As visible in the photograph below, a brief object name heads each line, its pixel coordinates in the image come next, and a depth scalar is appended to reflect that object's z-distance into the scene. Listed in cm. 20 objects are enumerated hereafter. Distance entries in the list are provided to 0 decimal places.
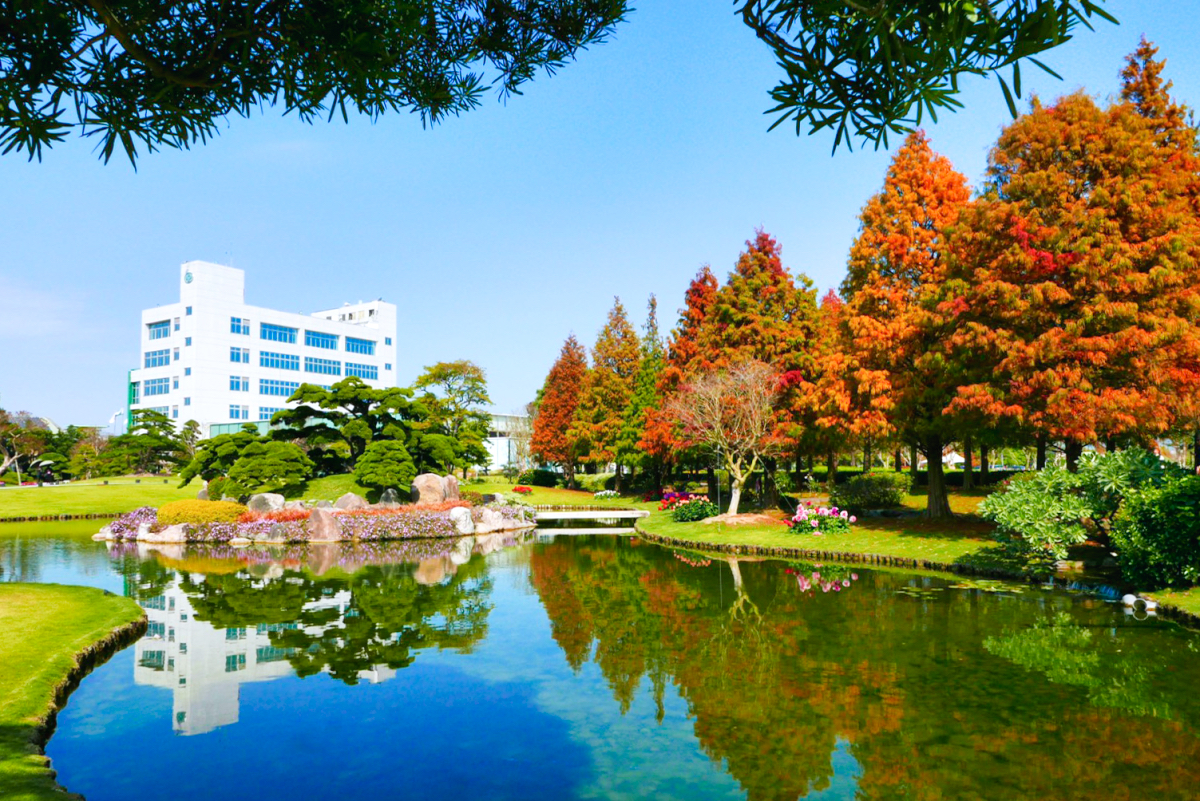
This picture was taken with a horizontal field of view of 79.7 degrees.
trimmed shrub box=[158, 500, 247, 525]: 2309
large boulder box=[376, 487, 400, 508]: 2858
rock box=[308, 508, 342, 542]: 2272
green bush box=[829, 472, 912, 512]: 2461
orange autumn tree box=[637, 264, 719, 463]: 3023
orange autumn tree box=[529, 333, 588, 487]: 4325
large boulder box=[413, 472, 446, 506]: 2919
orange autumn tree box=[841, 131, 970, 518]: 1848
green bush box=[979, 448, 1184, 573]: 1216
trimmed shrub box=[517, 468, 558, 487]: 4865
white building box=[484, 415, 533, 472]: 5756
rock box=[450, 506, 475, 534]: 2533
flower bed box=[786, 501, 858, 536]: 1970
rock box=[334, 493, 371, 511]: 2683
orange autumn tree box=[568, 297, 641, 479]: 3856
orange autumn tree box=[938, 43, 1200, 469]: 1482
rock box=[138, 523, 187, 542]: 2270
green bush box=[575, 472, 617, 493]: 4525
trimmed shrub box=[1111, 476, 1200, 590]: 1055
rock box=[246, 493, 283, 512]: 2592
